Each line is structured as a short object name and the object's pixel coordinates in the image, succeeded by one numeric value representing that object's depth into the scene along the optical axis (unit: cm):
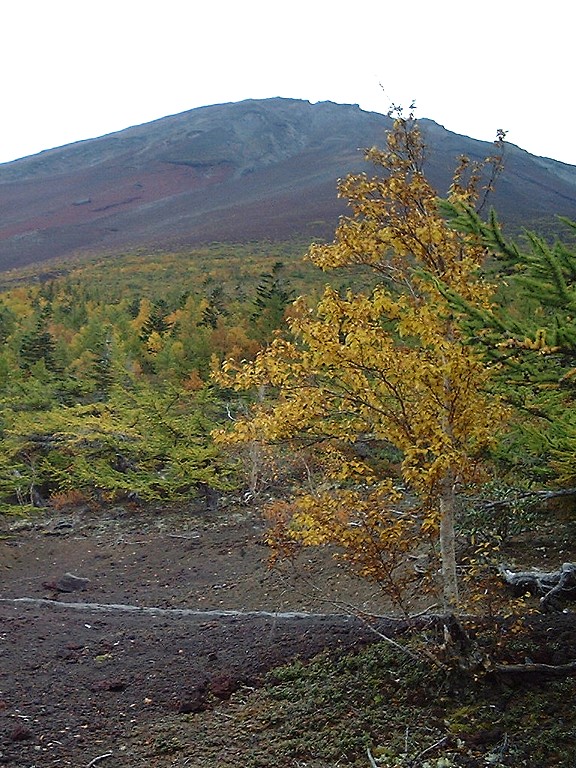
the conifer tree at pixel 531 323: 327
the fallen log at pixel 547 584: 621
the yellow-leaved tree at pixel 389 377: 479
